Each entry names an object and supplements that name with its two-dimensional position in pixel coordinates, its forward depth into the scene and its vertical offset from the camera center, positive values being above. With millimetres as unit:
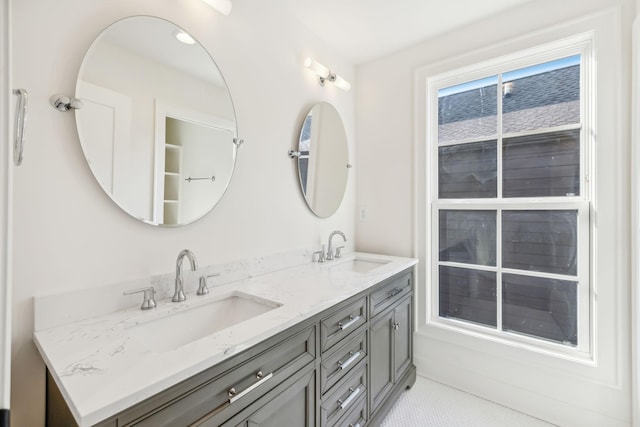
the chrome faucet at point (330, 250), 2020 -241
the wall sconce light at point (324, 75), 1874 +989
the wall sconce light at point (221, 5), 1271 +952
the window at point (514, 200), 1687 +119
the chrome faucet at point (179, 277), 1148 -254
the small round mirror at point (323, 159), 1912 +416
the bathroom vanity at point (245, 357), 651 -419
